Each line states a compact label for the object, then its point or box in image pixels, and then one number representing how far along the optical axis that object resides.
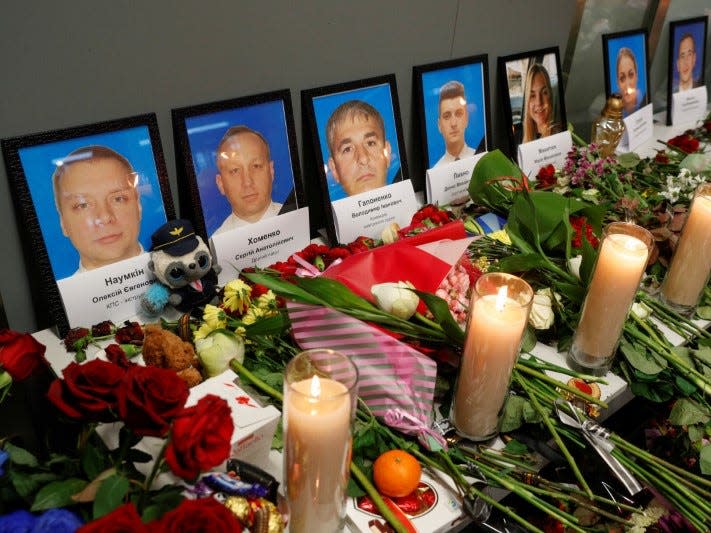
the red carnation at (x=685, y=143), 1.90
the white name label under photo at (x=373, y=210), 1.30
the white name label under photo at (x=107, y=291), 0.97
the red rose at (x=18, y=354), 0.74
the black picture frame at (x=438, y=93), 1.45
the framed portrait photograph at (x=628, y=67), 1.94
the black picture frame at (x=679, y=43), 2.19
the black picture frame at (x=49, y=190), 0.91
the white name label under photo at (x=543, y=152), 1.67
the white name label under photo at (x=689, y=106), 2.24
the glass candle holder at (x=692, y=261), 1.15
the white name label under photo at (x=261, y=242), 1.14
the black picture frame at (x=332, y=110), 1.25
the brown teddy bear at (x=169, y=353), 0.89
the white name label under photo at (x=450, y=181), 1.48
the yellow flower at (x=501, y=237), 1.27
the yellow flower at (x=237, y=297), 1.01
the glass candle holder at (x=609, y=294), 0.97
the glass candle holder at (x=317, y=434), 0.65
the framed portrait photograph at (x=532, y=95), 1.65
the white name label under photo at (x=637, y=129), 1.94
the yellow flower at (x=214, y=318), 0.97
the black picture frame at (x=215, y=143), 1.08
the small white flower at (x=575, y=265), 1.13
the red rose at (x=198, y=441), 0.54
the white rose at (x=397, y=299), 0.92
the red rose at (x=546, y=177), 1.59
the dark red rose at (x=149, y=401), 0.57
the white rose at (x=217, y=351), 0.92
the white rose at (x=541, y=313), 1.06
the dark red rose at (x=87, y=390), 0.59
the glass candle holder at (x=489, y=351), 0.83
